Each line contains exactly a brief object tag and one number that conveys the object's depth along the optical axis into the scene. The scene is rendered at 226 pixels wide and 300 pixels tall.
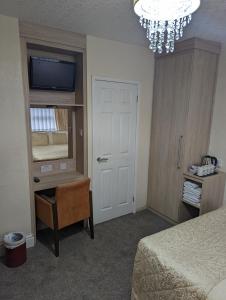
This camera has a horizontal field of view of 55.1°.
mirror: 2.66
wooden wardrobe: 2.78
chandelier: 1.30
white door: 2.95
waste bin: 2.24
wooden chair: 2.41
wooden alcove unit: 2.32
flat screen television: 2.42
